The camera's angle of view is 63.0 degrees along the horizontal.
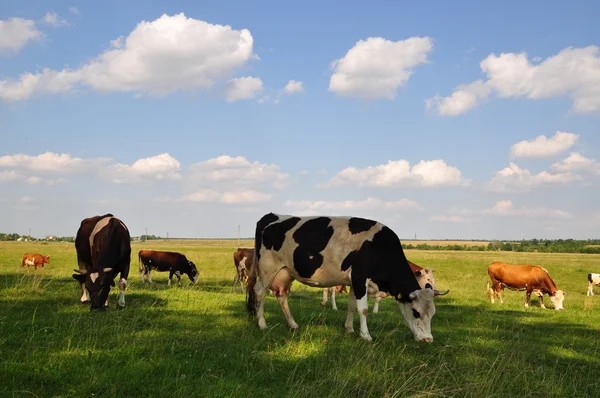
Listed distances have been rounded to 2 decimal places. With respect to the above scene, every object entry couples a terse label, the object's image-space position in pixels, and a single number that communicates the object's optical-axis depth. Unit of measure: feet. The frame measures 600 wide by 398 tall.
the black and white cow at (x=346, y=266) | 31.07
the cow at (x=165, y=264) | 84.03
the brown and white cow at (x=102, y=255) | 36.24
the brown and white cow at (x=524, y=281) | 69.21
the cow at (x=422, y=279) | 51.98
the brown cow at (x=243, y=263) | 73.61
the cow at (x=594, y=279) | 99.53
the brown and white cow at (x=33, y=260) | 110.36
